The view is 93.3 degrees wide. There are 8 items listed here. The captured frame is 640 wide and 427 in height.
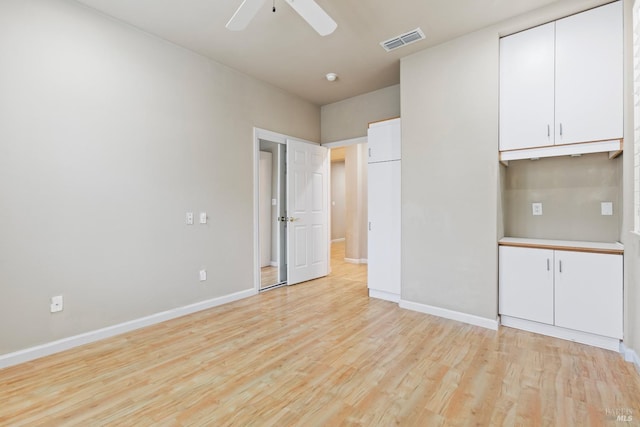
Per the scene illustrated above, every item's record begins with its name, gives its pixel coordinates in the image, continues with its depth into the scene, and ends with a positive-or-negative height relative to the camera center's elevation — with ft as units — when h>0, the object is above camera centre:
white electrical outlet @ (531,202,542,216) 10.07 +0.11
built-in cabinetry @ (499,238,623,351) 8.04 -2.22
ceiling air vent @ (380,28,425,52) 9.87 +5.86
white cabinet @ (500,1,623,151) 8.08 +3.73
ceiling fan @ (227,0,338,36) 6.75 +4.64
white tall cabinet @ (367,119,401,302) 12.30 +0.13
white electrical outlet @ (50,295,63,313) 8.09 -2.42
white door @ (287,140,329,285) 14.84 +0.04
